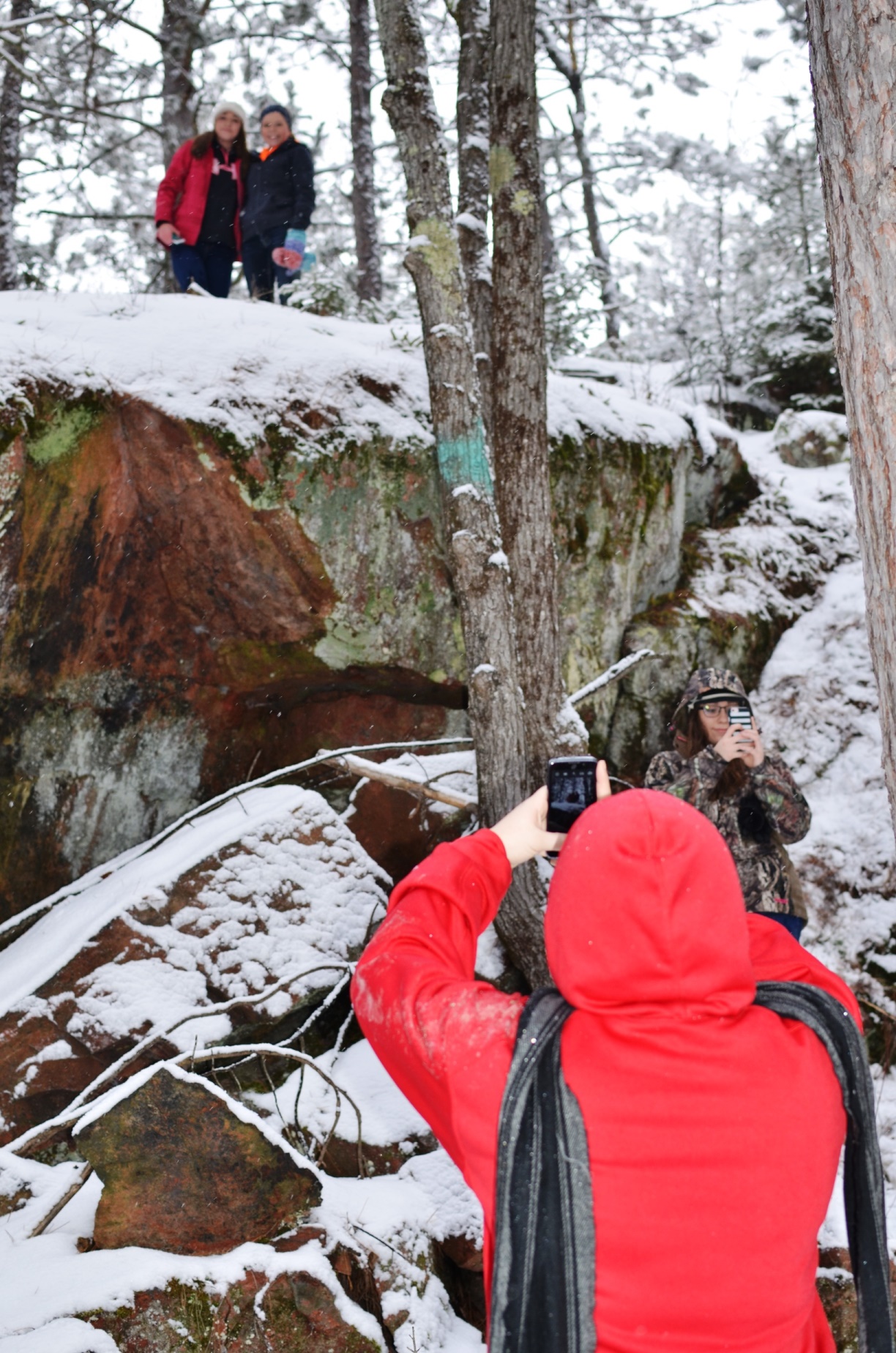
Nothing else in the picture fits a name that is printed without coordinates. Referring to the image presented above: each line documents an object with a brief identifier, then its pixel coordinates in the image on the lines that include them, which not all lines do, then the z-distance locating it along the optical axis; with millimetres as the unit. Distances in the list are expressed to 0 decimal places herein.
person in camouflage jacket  4133
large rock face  4488
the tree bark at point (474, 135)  5367
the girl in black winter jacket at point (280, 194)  6895
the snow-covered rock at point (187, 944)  3814
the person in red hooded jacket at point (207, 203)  6828
